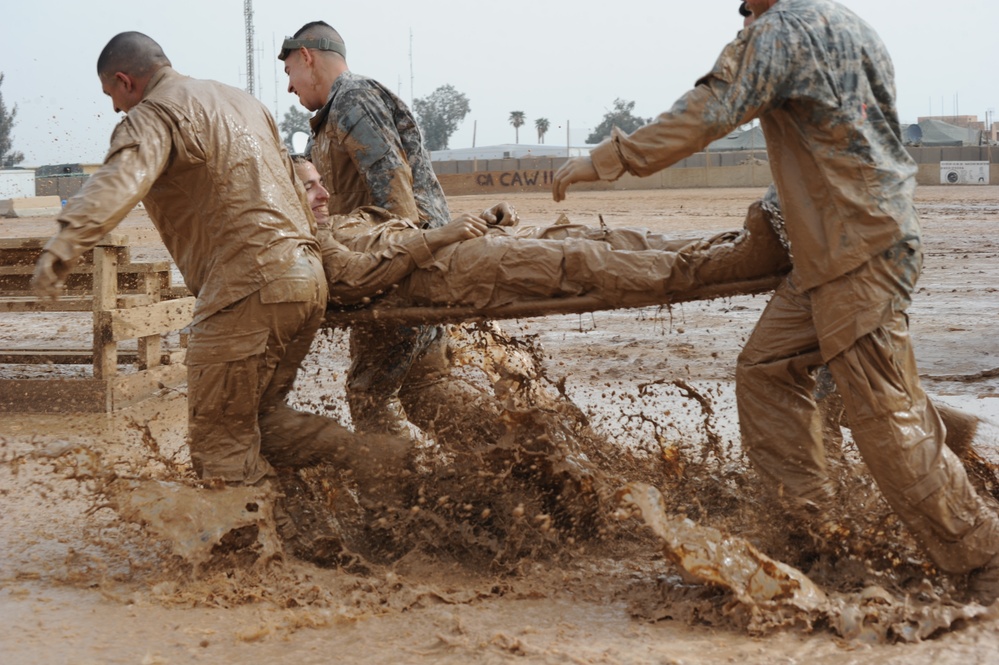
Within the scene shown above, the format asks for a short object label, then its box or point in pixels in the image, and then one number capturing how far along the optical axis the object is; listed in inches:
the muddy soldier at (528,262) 165.9
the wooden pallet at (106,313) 280.1
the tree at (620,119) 2751.0
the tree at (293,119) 3041.3
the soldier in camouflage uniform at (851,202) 140.5
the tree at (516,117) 3225.9
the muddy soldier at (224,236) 162.2
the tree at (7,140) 2261.3
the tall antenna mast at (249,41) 1177.4
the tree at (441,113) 3080.7
